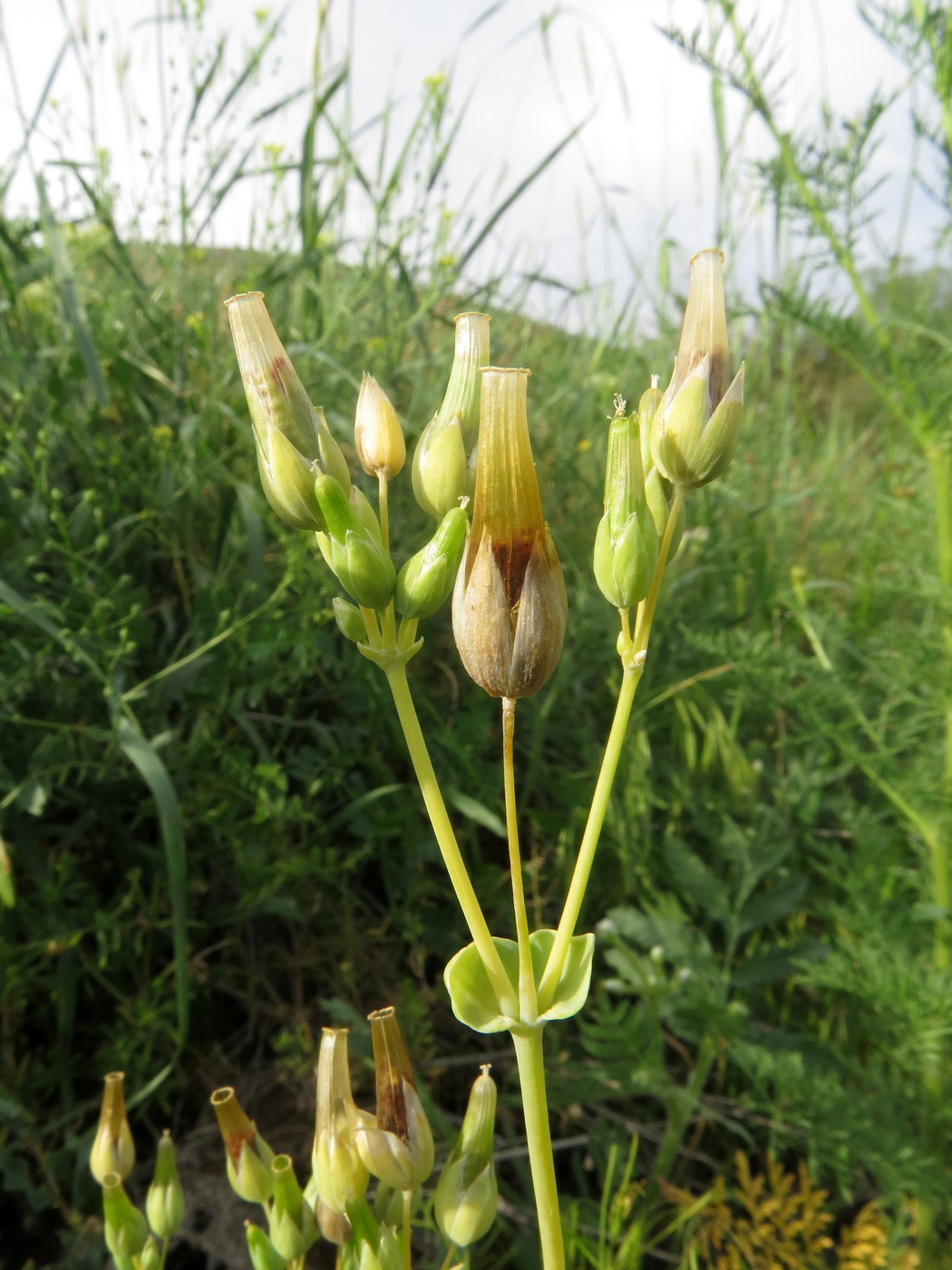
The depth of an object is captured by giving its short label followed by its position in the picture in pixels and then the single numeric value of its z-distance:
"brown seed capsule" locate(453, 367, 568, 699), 0.05
